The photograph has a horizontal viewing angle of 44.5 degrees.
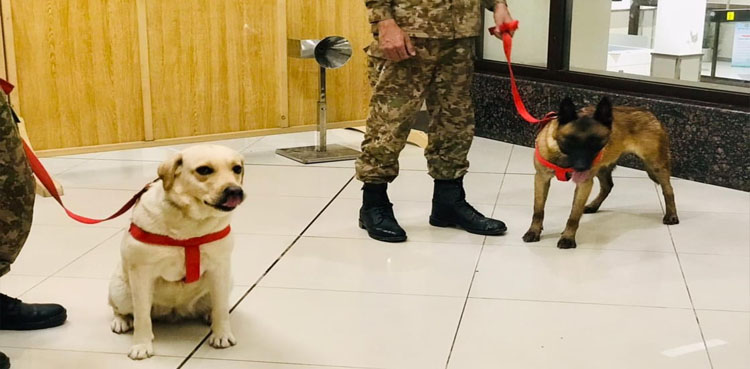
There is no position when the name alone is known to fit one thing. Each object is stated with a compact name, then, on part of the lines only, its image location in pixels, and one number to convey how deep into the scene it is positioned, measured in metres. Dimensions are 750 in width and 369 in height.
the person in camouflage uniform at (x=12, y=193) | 2.31
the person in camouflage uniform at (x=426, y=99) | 3.33
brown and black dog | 3.35
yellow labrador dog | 2.29
